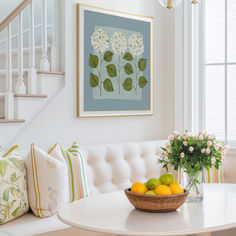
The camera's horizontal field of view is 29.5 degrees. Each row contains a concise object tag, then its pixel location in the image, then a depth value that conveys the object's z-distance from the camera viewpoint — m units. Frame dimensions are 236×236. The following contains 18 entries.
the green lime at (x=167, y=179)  2.14
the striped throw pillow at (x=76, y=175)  2.92
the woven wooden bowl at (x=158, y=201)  2.01
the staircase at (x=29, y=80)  3.09
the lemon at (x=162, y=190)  2.04
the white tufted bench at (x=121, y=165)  3.27
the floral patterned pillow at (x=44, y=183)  2.68
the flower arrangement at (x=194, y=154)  2.27
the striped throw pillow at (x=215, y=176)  3.61
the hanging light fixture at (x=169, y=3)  2.14
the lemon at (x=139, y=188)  2.08
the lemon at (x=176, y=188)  2.08
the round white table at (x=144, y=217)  1.81
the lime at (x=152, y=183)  2.11
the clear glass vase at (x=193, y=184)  2.33
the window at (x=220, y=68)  4.02
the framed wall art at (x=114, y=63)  3.64
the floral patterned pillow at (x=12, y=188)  2.50
